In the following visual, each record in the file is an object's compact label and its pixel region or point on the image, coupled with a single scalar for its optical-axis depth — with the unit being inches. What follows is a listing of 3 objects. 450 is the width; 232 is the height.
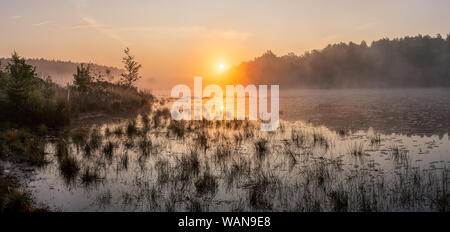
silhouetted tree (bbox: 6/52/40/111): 580.6
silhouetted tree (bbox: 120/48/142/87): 1585.9
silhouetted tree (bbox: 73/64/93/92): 1101.1
